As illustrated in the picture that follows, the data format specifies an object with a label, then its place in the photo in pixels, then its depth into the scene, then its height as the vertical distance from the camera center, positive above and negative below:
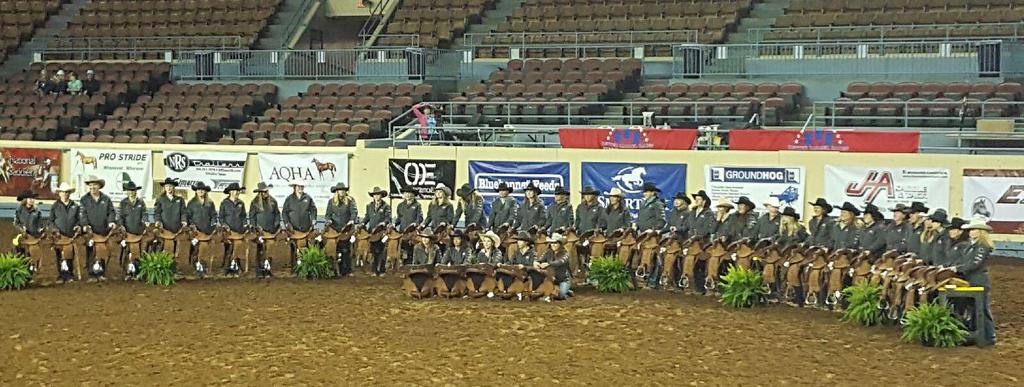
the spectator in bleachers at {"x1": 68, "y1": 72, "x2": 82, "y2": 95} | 32.84 +2.15
